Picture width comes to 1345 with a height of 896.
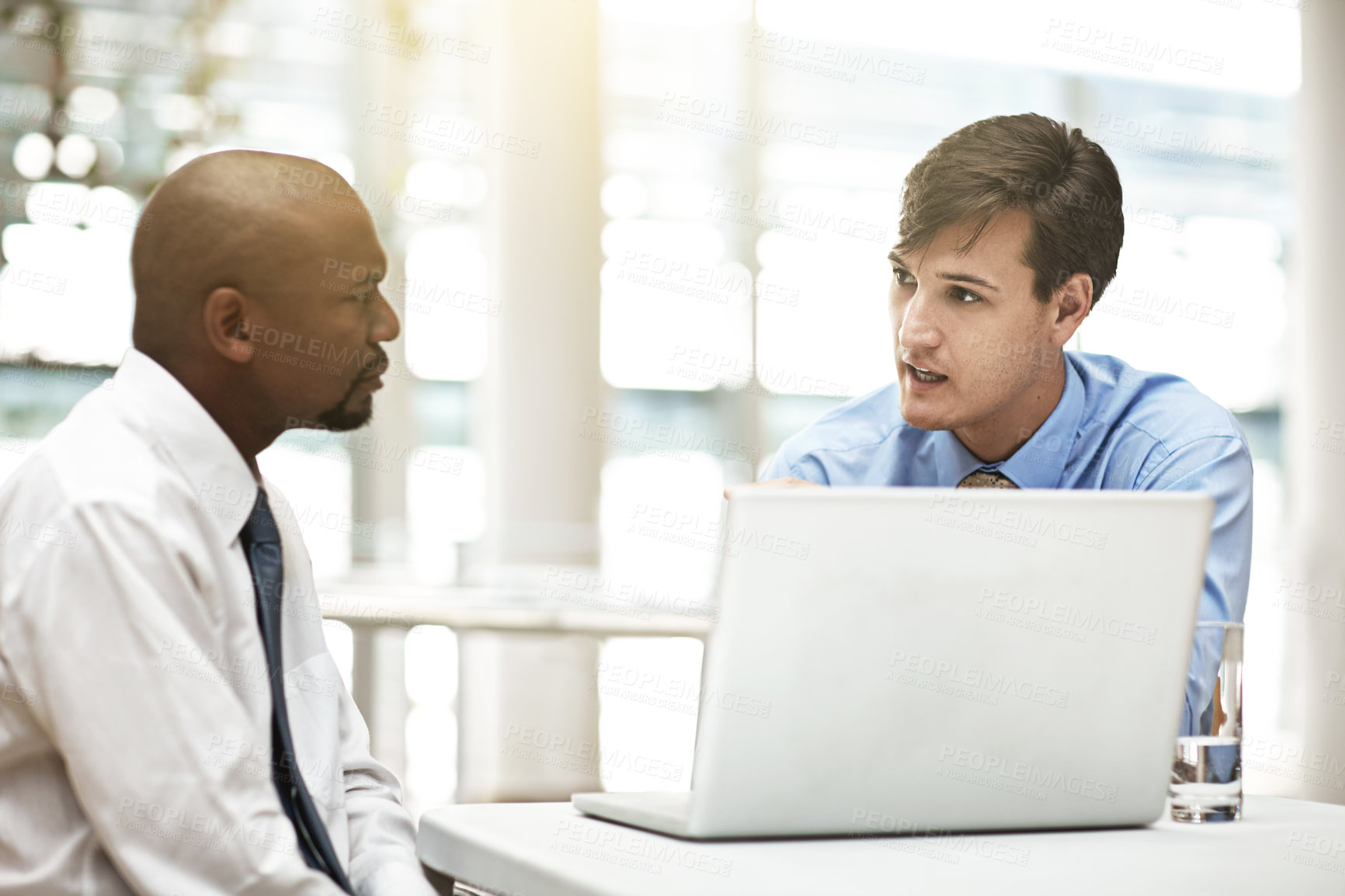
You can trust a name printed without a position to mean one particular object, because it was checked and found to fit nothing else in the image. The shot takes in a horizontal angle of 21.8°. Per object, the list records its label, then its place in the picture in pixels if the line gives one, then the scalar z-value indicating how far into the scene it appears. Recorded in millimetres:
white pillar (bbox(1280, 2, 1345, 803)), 6727
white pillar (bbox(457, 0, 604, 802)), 5833
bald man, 2565
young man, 3297
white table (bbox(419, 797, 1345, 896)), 2466
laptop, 2516
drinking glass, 2754
